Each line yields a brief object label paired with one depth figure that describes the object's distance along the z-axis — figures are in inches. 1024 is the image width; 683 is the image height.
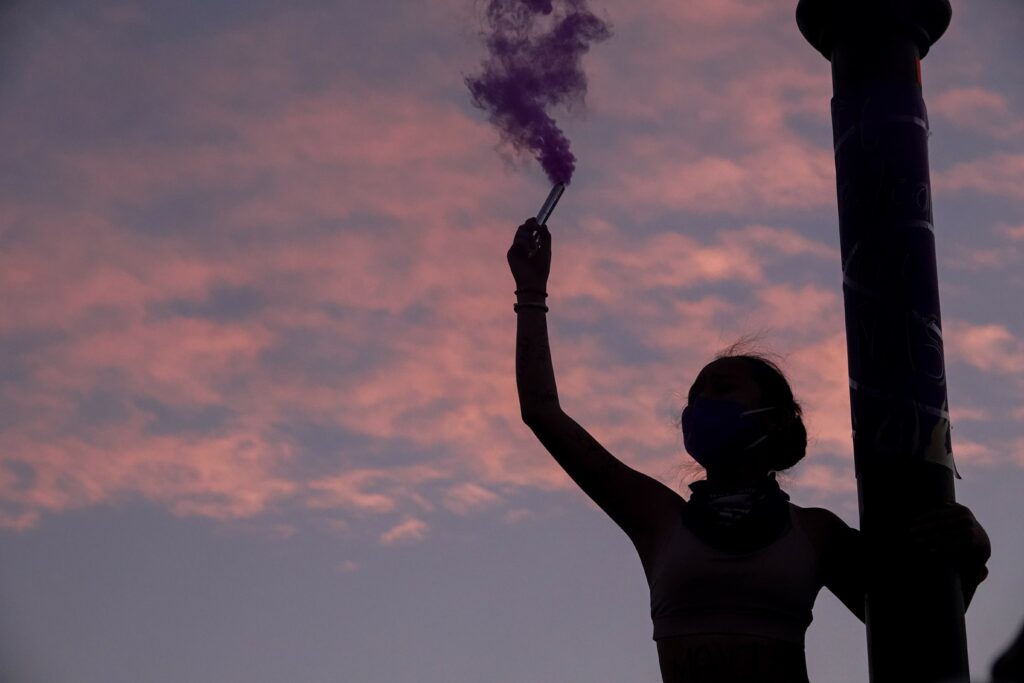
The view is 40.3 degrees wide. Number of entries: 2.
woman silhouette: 197.5
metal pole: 197.9
